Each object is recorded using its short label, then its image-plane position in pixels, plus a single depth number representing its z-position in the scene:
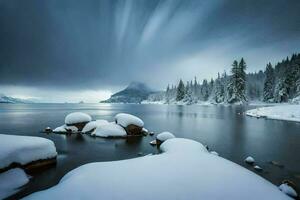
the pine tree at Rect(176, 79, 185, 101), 107.00
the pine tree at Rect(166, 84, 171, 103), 161.10
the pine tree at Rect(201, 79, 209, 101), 118.62
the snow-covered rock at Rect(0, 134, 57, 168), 7.81
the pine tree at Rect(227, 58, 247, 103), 68.94
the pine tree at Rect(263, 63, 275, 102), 76.75
